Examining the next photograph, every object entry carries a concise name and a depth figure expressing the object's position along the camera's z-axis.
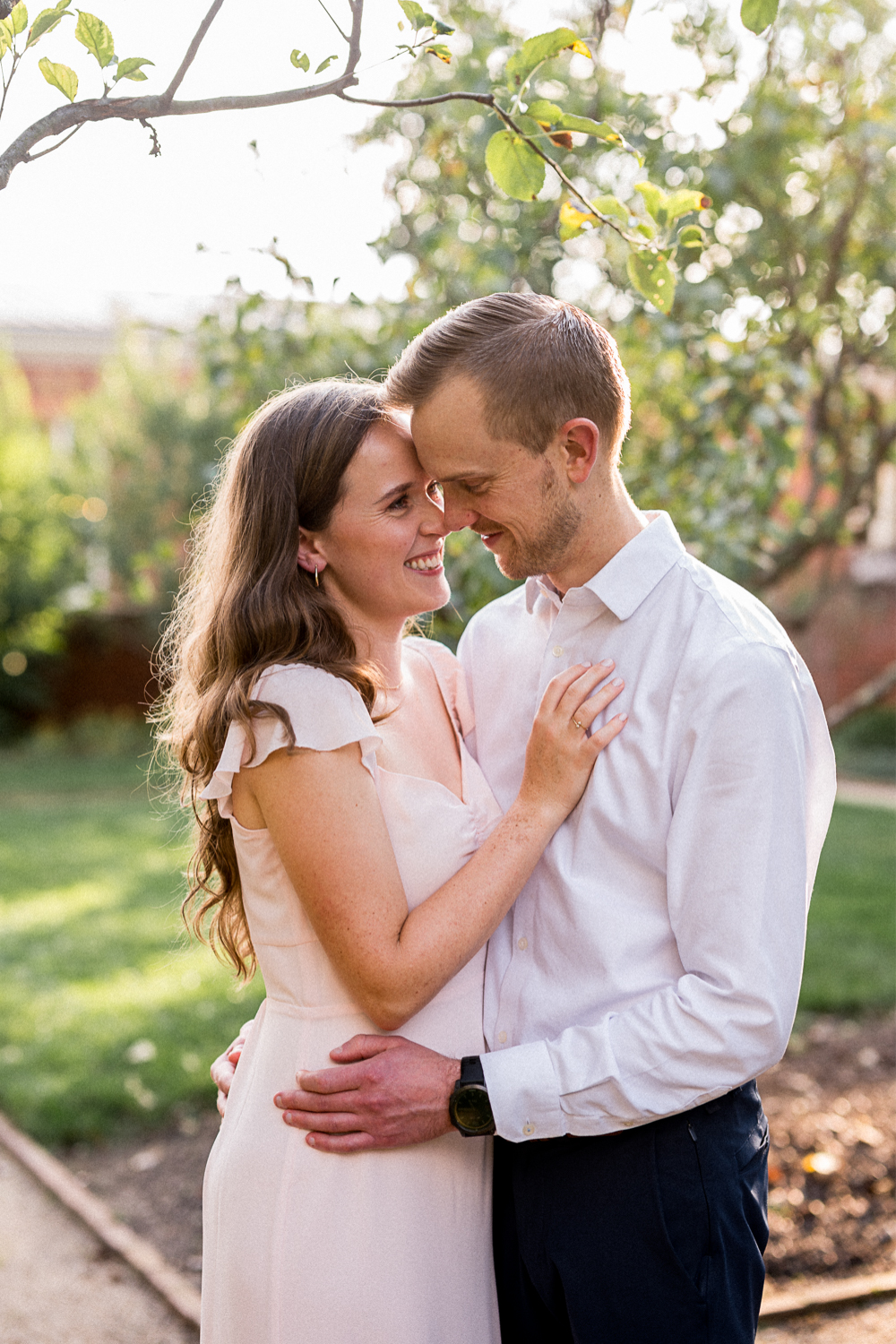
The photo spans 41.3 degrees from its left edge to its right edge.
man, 1.91
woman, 2.03
